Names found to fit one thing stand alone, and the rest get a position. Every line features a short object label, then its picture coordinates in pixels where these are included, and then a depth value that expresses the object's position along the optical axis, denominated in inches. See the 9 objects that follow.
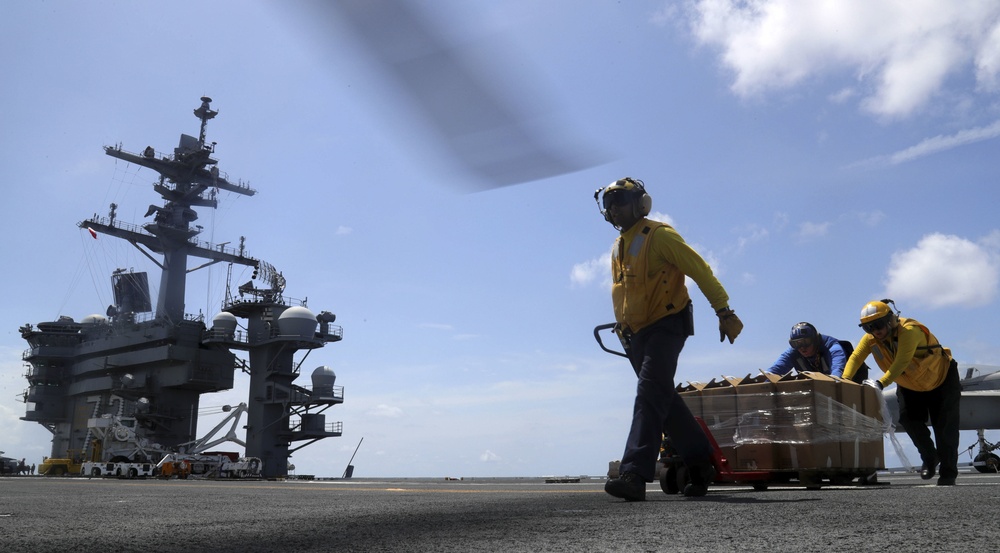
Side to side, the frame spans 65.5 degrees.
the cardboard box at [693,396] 258.5
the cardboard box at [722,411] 245.6
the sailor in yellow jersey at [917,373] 256.2
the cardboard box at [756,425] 237.5
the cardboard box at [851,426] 243.6
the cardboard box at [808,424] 232.7
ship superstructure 1595.7
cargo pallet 218.4
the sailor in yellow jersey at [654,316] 184.5
